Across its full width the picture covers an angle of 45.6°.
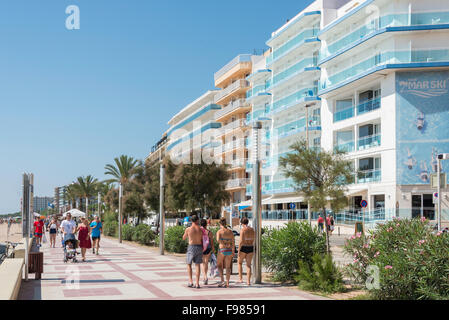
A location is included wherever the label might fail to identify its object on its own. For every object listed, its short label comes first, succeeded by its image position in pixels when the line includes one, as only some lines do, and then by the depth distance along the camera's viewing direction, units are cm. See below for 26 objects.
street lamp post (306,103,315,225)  4447
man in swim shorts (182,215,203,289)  1172
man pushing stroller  1786
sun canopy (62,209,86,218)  4781
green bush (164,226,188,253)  2259
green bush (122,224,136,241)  3419
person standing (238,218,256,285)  1260
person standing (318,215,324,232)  3476
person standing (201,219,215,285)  1253
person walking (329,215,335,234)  3538
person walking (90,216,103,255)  2138
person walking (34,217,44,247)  2698
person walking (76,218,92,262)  1847
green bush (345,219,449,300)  858
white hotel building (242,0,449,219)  3575
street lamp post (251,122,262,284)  1266
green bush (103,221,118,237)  4210
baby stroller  1786
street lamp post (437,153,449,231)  2207
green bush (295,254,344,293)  1131
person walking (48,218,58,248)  2777
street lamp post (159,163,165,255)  2197
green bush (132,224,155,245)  2992
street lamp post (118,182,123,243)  3166
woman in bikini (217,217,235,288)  1226
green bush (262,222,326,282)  1276
